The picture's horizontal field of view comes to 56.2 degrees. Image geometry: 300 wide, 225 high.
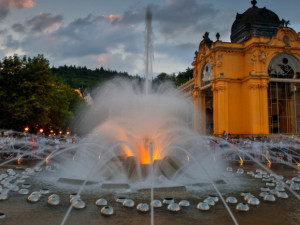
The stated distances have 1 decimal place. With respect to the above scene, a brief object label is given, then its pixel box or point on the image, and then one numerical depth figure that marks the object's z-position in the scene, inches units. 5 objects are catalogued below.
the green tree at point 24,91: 1182.3
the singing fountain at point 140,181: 252.2
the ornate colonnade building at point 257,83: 1403.8
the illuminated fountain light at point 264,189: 349.7
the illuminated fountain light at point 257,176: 459.9
